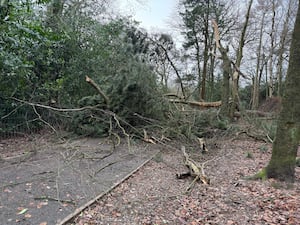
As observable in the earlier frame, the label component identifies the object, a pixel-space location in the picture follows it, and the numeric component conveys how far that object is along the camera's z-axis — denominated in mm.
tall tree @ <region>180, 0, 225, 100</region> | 13945
